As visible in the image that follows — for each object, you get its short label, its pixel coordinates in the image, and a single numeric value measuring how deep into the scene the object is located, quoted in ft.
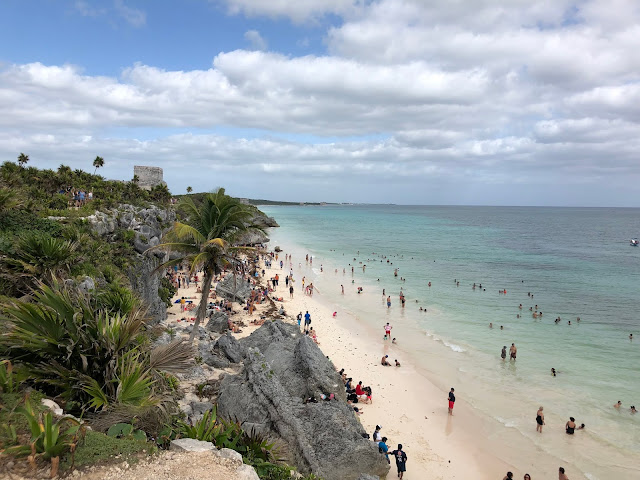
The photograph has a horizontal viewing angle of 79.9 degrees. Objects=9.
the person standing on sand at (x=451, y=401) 50.30
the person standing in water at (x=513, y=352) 67.87
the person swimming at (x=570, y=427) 46.01
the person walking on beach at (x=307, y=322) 79.01
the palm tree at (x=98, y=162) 145.69
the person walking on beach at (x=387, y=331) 77.92
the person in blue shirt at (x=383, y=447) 37.60
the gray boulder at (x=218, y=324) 68.95
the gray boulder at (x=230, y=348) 51.37
